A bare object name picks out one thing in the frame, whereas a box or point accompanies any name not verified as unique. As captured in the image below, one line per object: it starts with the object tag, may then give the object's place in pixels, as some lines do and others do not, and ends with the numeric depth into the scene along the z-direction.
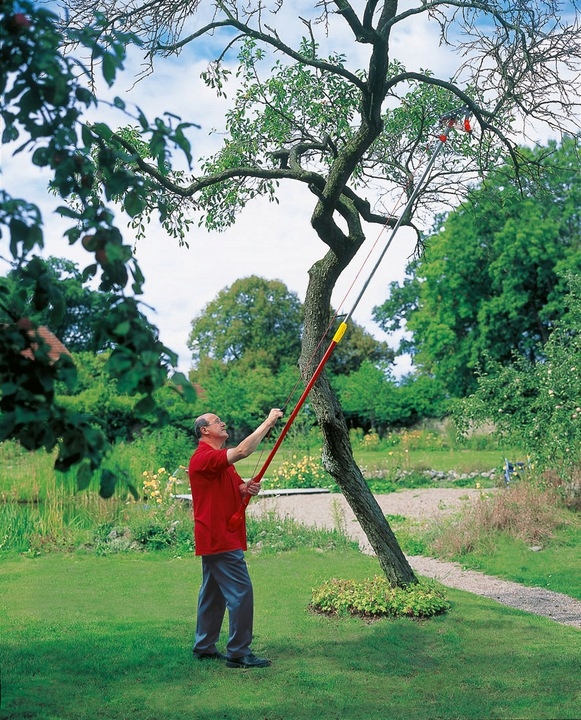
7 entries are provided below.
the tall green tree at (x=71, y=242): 3.10
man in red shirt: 5.59
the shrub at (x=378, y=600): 6.95
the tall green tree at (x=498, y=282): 28.55
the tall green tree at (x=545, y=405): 10.42
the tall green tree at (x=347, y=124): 6.98
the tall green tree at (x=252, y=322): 42.16
